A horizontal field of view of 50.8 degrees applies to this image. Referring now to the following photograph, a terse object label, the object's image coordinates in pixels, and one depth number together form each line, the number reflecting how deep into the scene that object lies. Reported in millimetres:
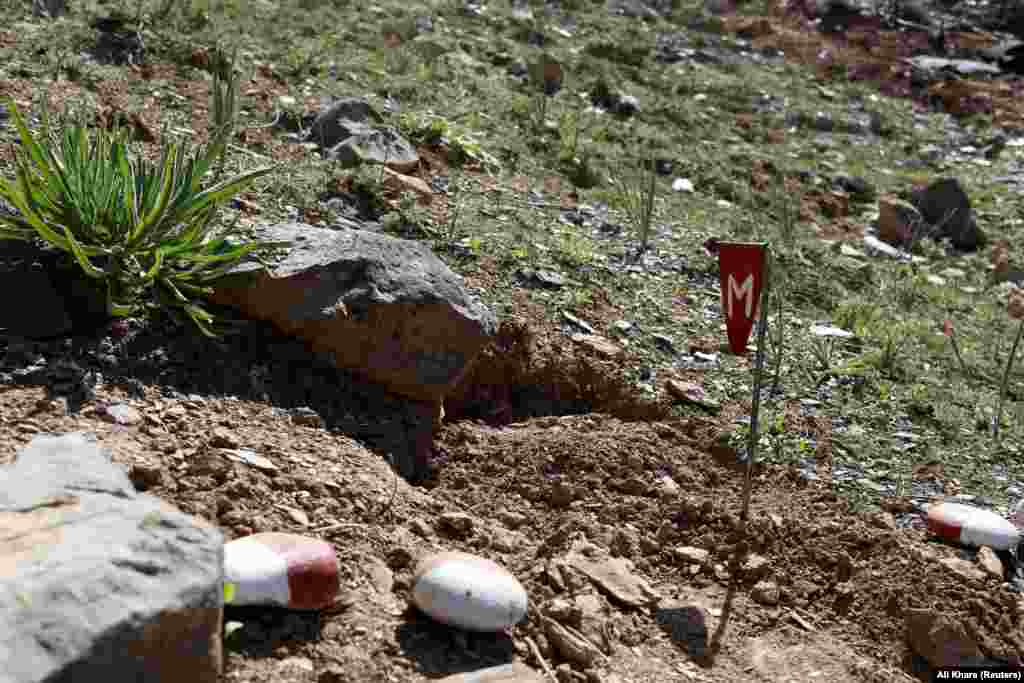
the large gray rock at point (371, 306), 3152
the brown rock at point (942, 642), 2932
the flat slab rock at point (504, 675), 2221
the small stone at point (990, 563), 3203
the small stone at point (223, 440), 2732
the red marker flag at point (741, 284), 3119
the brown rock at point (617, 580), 2879
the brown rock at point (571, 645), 2514
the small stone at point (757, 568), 3141
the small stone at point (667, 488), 3379
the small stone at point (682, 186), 6273
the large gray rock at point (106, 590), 1677
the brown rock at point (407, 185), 4668
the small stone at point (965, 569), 3160
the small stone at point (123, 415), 2674
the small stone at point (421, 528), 2740
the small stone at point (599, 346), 4012
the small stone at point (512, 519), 3098
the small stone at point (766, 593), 3045
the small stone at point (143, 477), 2452
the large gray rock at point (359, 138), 4816
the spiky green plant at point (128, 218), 2957
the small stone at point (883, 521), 3373
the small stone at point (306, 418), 3000
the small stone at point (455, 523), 2850
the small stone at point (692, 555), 3154
